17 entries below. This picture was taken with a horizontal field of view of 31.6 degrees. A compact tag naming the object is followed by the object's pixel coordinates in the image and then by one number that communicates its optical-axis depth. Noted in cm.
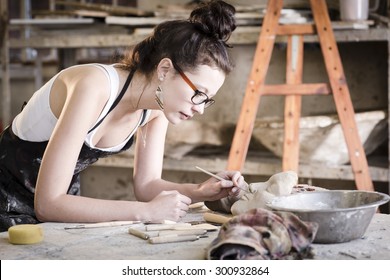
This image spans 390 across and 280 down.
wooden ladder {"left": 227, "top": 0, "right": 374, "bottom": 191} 394
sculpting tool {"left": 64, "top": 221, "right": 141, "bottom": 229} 209
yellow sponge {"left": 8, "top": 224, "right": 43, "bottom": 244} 188
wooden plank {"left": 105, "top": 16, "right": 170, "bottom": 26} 431
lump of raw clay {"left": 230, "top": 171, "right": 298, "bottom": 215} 209
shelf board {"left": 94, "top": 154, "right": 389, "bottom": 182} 403
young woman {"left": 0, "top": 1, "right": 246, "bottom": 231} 217
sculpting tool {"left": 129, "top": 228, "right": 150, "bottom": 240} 193
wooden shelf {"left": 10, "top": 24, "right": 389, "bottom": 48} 400
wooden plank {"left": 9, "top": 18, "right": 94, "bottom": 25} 453
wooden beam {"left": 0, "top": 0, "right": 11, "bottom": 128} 479
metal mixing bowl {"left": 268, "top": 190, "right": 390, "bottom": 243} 180
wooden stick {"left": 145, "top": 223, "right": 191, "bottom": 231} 201
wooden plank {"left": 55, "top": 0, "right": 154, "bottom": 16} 438
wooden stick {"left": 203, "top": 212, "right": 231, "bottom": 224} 215
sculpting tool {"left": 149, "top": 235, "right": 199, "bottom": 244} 188
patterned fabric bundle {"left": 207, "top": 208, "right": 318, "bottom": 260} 161
